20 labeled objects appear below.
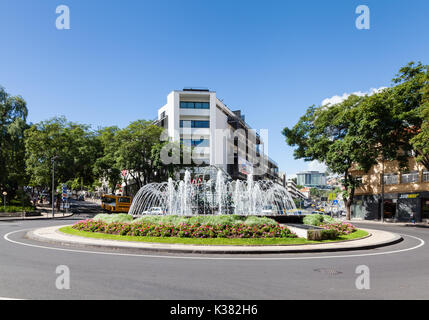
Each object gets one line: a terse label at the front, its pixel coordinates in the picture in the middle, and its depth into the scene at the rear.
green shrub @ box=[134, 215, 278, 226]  16.69
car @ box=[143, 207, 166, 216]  29.28
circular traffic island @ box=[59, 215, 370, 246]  14.86
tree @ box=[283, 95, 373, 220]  37.00
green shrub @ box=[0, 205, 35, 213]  37.50
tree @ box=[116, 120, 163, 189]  48.19
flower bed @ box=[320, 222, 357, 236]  19.33
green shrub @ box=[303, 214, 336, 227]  21.02
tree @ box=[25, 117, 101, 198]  45.56
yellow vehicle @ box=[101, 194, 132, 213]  48.44
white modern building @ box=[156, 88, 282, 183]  60.84
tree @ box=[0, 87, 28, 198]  41.28
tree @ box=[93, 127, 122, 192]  49.08
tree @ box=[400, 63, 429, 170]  28.44
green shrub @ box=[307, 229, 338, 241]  15.89
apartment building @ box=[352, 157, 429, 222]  40.97
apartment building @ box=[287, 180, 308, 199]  181.15
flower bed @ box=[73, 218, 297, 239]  15.46
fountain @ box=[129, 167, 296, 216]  27.25
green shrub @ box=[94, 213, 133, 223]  19.31
